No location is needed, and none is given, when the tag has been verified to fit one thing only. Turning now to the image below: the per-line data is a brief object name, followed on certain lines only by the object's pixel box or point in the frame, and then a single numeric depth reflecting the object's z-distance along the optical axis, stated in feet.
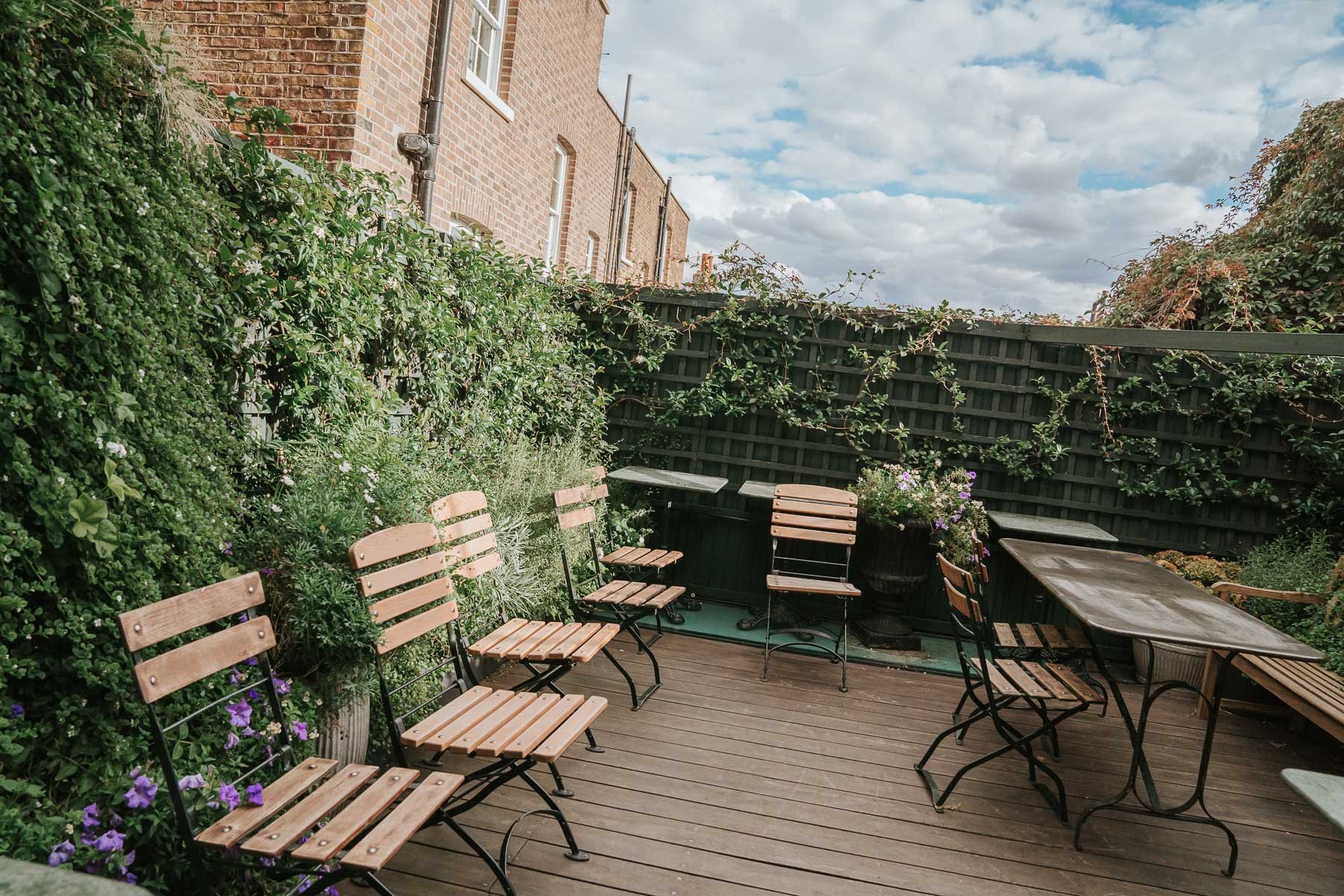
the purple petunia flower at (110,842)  5.95
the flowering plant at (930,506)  17.38
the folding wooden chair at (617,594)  13.89
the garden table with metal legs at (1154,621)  9.46
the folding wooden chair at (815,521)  17.28
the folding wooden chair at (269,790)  5.92
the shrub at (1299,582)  14.28
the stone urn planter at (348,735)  8.75
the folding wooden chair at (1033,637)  11.71
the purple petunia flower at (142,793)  6.31
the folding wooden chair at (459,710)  7.95
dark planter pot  17.63
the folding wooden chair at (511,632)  10.66
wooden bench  11.68
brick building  18.31
